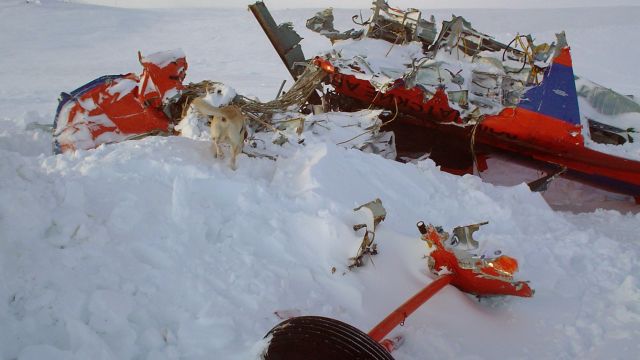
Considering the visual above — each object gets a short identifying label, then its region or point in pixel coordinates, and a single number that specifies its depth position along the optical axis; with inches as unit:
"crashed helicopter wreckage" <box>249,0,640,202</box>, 213.0
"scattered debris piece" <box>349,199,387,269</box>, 117.2
